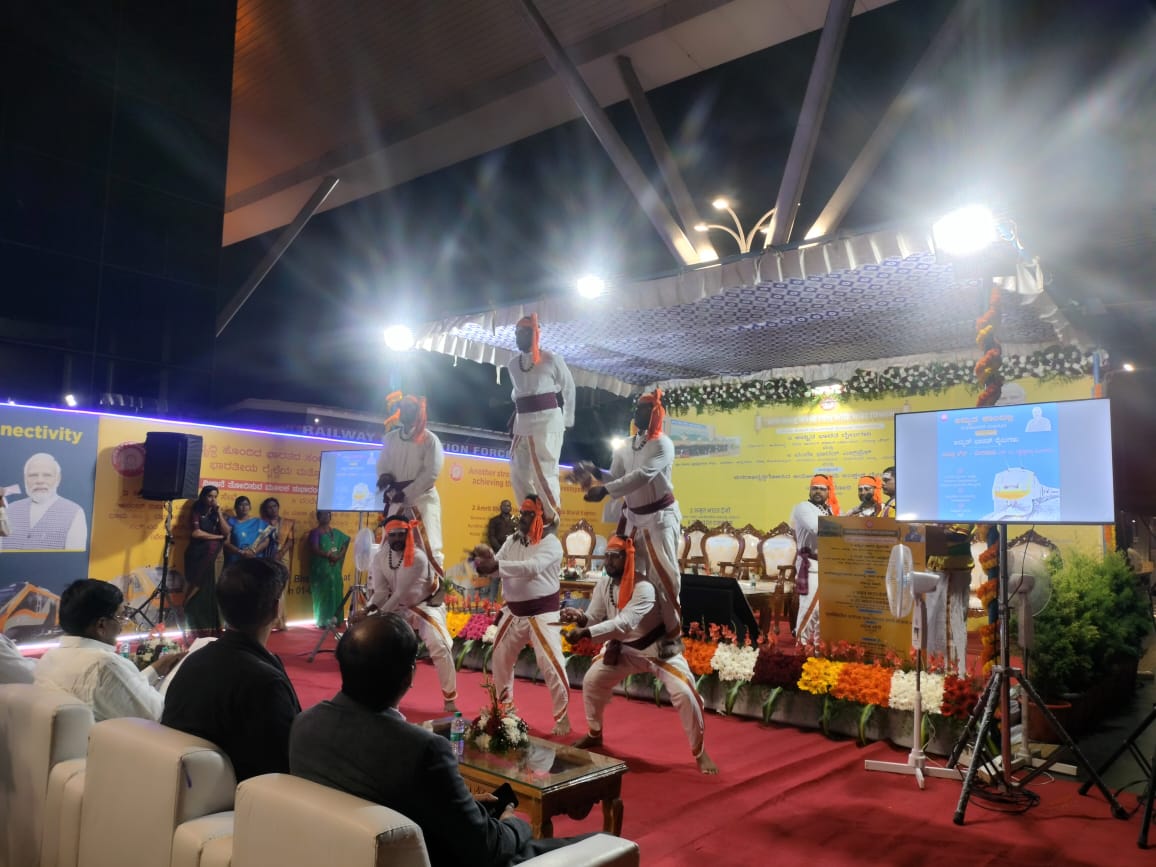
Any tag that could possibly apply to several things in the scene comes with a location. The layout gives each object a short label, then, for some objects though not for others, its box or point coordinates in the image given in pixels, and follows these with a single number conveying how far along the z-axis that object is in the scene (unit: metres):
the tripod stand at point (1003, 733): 3.62
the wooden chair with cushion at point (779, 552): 9.77
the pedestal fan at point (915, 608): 4.29
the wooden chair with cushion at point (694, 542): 10.42
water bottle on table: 3.30
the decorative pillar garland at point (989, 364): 4.27
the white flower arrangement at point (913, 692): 4.82
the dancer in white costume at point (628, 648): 4.34
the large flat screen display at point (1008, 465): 3.56
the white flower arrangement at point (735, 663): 5.65
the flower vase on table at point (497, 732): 3.37
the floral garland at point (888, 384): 8.85
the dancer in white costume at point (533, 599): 5.06
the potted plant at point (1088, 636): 5.09
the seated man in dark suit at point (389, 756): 1.75
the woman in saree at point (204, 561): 8.52
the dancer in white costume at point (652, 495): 4.68
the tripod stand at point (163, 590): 7.88
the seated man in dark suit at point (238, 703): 2.23
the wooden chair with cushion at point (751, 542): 10.22
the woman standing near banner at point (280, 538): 9.22
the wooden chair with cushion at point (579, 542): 10.75
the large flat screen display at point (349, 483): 8.31
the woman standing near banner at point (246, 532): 8.89
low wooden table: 2.89
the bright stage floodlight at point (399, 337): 8.45
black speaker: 8.02
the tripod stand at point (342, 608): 7.86
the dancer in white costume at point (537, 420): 5.38
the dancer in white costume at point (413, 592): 5.64
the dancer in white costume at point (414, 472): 5.91
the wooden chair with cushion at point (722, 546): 10.47
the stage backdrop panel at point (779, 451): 10.12
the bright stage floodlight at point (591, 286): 6.93
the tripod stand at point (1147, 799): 3.31
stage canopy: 6.06
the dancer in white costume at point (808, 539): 7.70
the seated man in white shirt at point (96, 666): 2.83
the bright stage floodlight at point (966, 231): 4.89
